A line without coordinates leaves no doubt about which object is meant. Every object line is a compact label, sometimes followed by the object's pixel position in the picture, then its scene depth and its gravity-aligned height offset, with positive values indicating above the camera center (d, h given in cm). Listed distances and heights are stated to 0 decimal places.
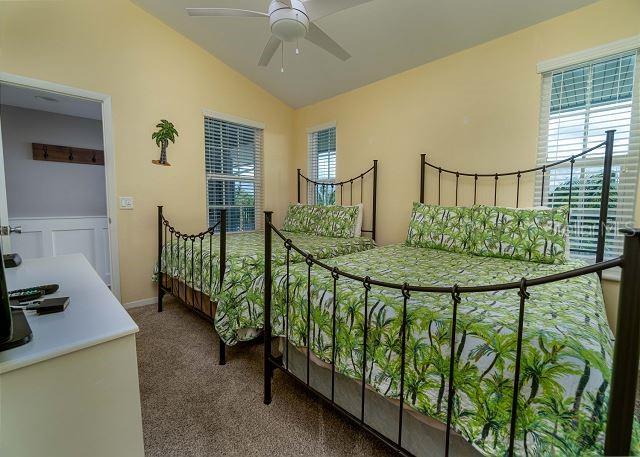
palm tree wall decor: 295 +76
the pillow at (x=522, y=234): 178 -16
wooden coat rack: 329 +66
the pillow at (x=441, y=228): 214 -14
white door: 211 -1
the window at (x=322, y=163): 378 +65
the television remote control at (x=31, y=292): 99 -31
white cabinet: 61 -43
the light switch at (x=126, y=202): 280 +6
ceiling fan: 160 +115
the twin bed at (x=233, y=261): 180 -41
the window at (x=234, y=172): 350 +49
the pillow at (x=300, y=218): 340 -12
